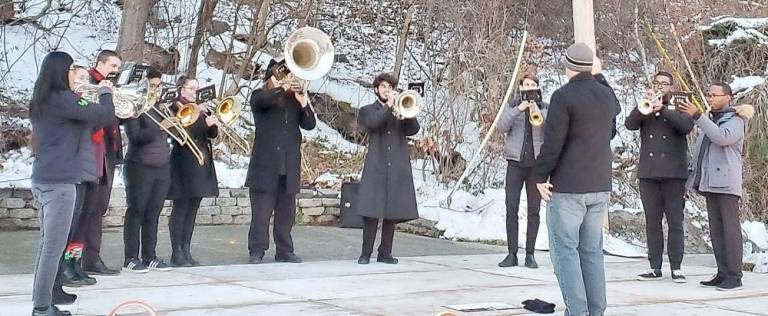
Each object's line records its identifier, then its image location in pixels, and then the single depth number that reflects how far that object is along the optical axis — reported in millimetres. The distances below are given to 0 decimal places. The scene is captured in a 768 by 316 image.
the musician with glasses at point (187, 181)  7191
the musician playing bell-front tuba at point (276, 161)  7457
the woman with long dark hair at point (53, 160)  4879
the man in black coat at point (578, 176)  4988
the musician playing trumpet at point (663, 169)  6902
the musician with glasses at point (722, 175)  6641
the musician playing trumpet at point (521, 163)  7395
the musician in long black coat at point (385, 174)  7488
